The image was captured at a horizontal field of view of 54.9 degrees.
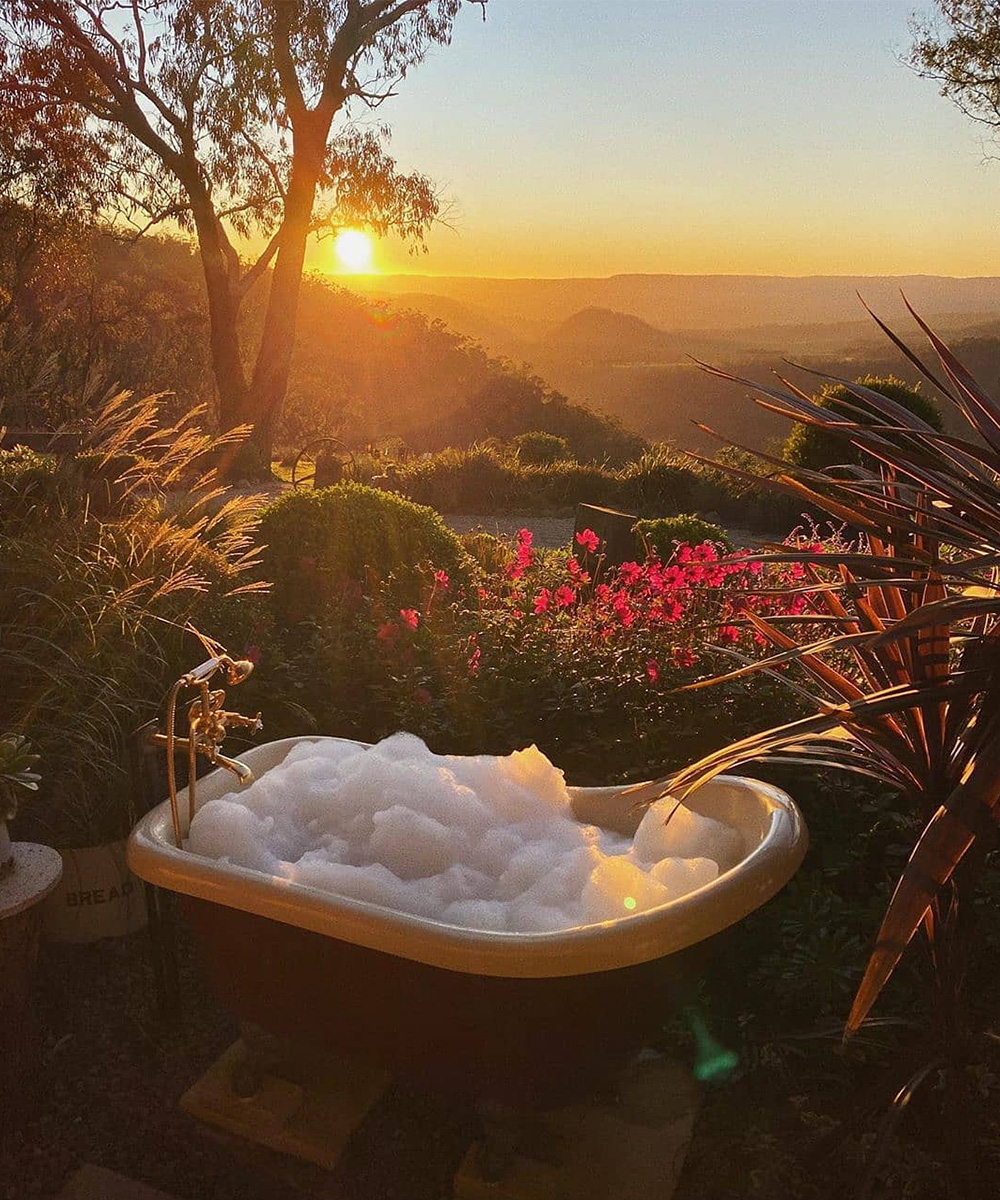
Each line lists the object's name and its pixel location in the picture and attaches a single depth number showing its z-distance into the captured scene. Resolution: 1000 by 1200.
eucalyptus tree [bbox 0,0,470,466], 11.82
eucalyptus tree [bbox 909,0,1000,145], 13.66
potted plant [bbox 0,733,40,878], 2.05
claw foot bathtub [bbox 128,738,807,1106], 1.47
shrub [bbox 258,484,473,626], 4.33
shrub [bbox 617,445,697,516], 10.19
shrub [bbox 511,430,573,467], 13.44
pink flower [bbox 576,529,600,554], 3.39
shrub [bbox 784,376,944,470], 8.61
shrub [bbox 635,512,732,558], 5.52
